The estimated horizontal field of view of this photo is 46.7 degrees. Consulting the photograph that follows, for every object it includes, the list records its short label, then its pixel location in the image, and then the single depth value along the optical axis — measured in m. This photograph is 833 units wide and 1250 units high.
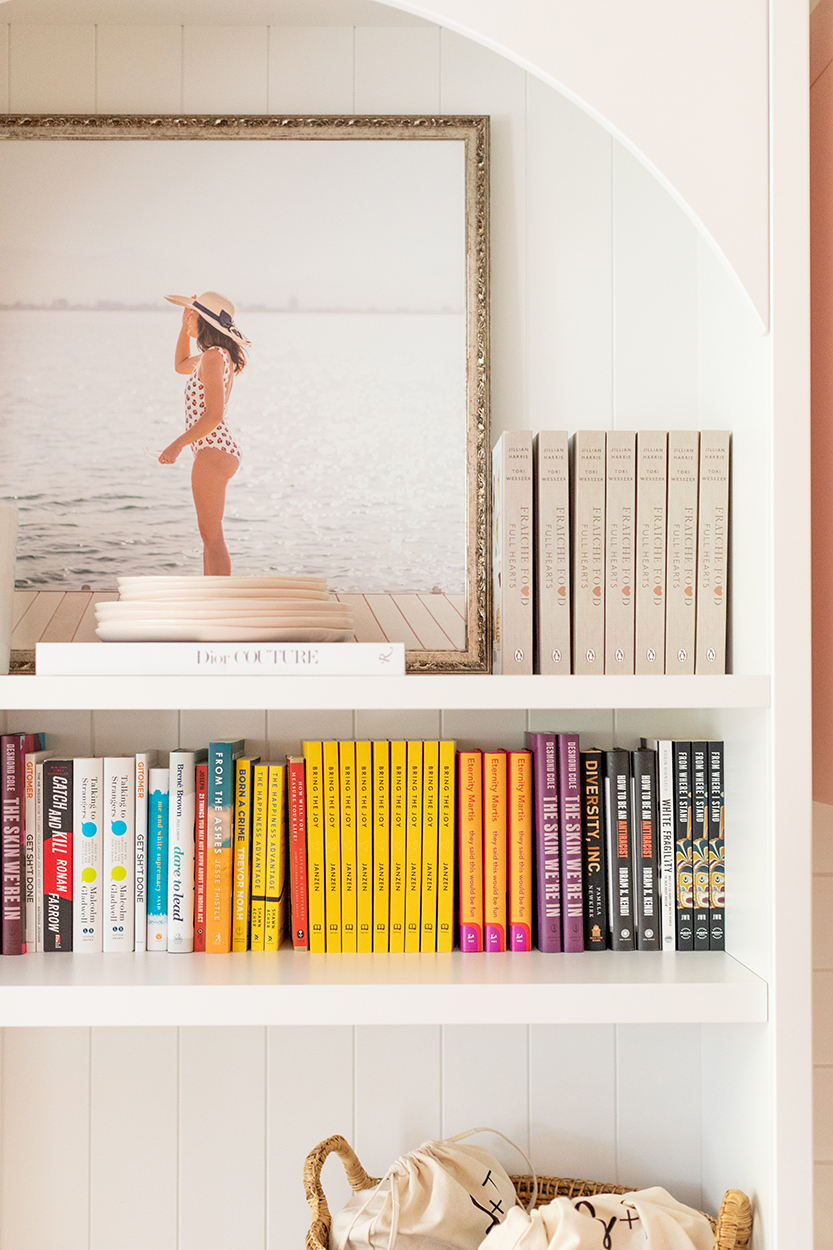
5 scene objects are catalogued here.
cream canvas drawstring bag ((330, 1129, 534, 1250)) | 1.09
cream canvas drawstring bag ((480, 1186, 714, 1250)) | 1.01
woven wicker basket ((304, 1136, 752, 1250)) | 1.01
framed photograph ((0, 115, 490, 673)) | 1.32
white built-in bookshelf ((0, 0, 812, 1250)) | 1.31
